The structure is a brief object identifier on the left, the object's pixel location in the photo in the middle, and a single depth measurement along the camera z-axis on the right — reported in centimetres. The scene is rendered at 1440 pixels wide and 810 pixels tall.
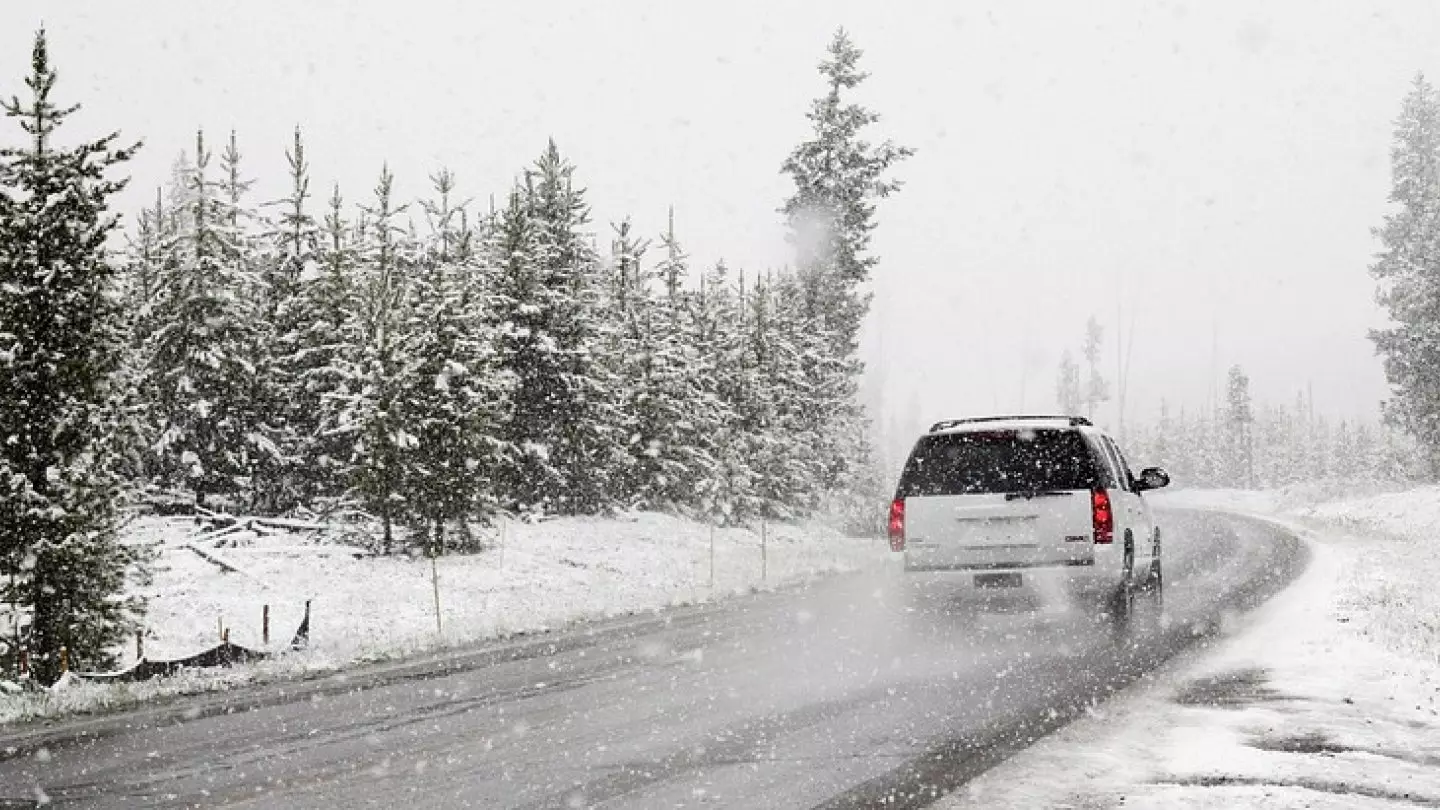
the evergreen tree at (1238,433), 11031
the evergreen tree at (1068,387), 13336
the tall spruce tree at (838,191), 4844
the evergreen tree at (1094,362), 11594
